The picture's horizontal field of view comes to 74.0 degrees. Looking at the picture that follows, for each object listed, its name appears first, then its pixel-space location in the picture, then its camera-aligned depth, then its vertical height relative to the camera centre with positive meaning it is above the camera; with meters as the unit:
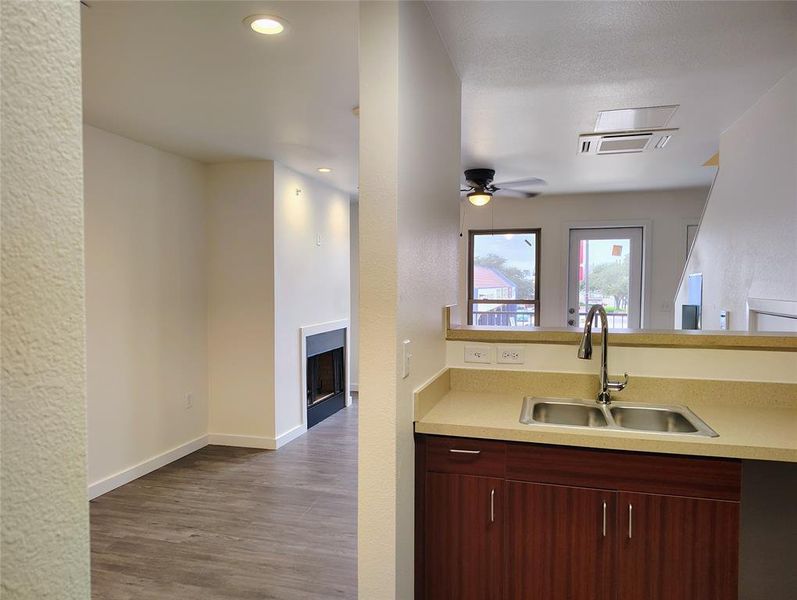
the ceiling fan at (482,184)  4.83 +0.95
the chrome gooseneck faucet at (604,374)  2.15 -0.37
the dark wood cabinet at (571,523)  1.71 -0.81
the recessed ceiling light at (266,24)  2.03 +1.02
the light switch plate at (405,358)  1.81 -0.26
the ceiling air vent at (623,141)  3.63 +1.03
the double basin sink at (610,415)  2.06 -0.53
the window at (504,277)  6.71 +0.09
